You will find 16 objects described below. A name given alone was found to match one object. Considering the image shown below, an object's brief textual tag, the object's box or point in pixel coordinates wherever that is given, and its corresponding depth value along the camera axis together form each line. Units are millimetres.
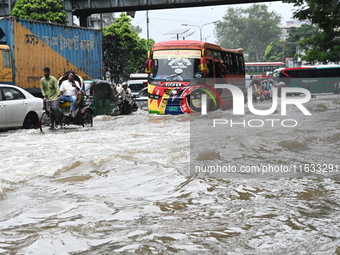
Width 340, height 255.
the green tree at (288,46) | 82669
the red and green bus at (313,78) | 41469
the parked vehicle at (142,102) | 24812
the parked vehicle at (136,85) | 29784
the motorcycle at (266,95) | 33003
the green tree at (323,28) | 14344
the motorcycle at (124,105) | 20938
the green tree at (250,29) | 131250
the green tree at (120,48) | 40906
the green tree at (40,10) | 32531
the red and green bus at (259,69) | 61688
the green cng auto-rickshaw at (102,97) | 18511
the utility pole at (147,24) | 61094
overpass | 32781
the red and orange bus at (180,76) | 18172
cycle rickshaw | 13391
